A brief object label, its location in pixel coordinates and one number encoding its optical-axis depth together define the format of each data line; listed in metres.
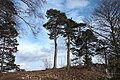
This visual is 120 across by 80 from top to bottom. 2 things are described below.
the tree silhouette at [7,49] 14.67
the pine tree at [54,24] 15.81
